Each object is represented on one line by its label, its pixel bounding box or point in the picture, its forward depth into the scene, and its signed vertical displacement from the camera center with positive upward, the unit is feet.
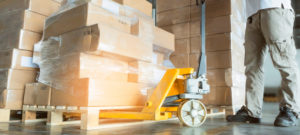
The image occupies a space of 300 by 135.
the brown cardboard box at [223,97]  10.01 +0.00
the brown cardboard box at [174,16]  11.72 +3.91
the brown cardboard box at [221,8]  10.59 +3.89
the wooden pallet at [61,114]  6.31 -0.52
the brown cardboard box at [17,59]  8.55 +1.29
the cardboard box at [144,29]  8.08 +2.25
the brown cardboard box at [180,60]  11.18 +1.67
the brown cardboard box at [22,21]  8.87 +2.75
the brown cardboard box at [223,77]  10.07 +0.82
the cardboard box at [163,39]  9.27 +2.25
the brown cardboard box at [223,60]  10.18 +1.56
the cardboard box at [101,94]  6.44 +0.07
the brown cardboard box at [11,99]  8.29 -0.09
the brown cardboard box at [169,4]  11.89 +4.57
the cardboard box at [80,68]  6.81 +0.82
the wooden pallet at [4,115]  8.21 -0.62
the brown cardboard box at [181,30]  11.48 +3.14
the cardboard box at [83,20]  7.01 +2.32
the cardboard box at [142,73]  7.85 +0.78
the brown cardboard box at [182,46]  11.31 +2.32
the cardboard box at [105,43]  6.62 +1.53
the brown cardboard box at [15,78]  8.42 +0.63
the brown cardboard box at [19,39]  8.70 +2.05
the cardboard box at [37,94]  7.72 +0.08
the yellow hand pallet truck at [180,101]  6.44 -0.12
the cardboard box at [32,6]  8.99 +3.40
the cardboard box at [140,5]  8.55 +3.32
